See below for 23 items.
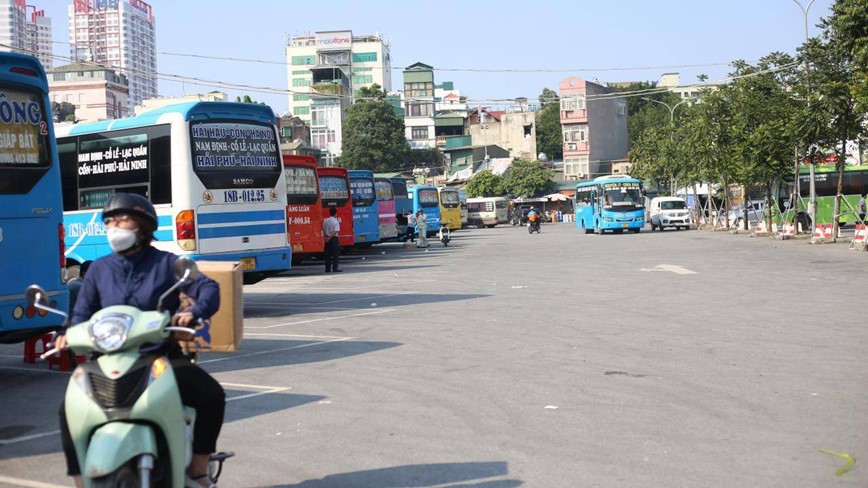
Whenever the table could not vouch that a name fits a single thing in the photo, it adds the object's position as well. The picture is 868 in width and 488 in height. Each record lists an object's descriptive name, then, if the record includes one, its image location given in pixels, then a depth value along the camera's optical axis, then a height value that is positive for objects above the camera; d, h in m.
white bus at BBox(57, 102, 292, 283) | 16.20 +0.50
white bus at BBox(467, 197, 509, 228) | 87.00 -0.89
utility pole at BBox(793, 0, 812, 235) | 37.74 -0.48
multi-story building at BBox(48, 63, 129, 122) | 142.88 +16.84
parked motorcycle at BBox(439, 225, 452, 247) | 46.53 -1.51
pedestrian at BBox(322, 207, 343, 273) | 28.28 -0.98
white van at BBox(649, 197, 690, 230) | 60.22 -1.00
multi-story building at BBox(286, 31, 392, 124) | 136.88 +19.81
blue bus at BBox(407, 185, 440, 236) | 56.12 +0.00
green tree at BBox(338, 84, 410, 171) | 94.62 +6.38
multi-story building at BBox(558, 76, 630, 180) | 113.75 +7.81
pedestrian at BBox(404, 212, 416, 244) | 49.27 -1.08
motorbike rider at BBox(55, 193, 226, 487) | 5.25 -0.41
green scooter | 4.59 -0.88
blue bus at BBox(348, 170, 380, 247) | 38.25 -0.14
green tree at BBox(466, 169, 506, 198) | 102.12 +1.69
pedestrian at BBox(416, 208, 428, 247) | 45.19 -1.07
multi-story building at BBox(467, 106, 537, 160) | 123.81 +8.20
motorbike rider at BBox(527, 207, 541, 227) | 60.62 -0.99
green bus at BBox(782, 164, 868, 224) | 54.58 +0.57
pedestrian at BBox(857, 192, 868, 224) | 44.86 -0.76
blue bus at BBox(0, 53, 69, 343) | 10.04 +0.11
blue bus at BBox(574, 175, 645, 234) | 54.66 -0.32
